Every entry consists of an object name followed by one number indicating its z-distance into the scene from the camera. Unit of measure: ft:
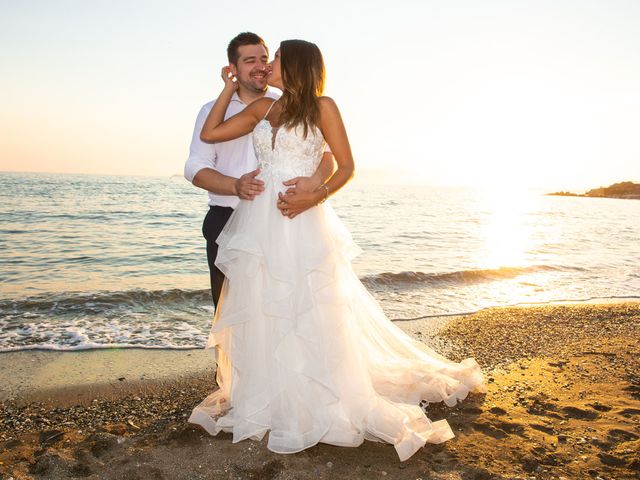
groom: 12.83
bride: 11.10
